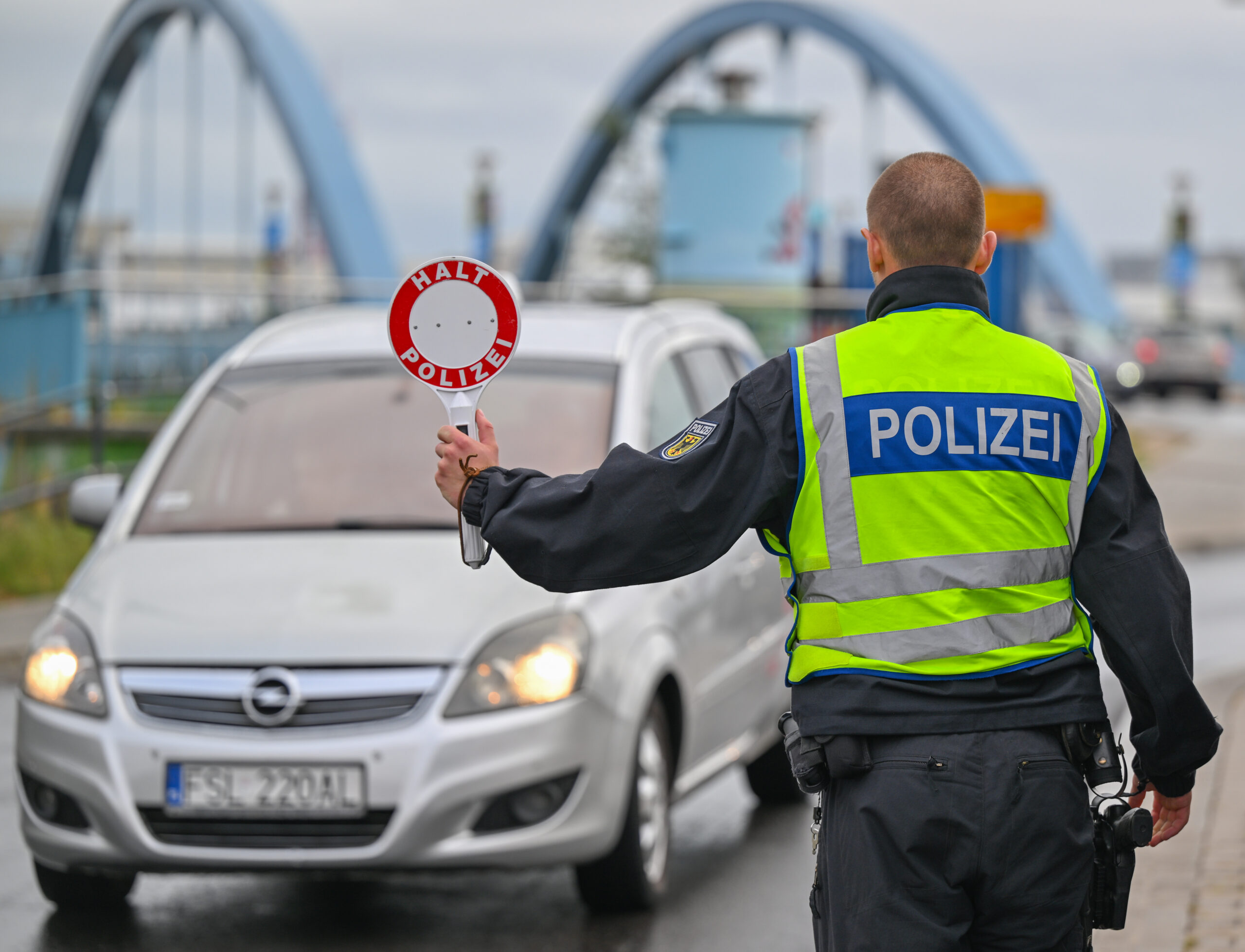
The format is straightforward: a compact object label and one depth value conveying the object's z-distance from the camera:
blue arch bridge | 35.72
